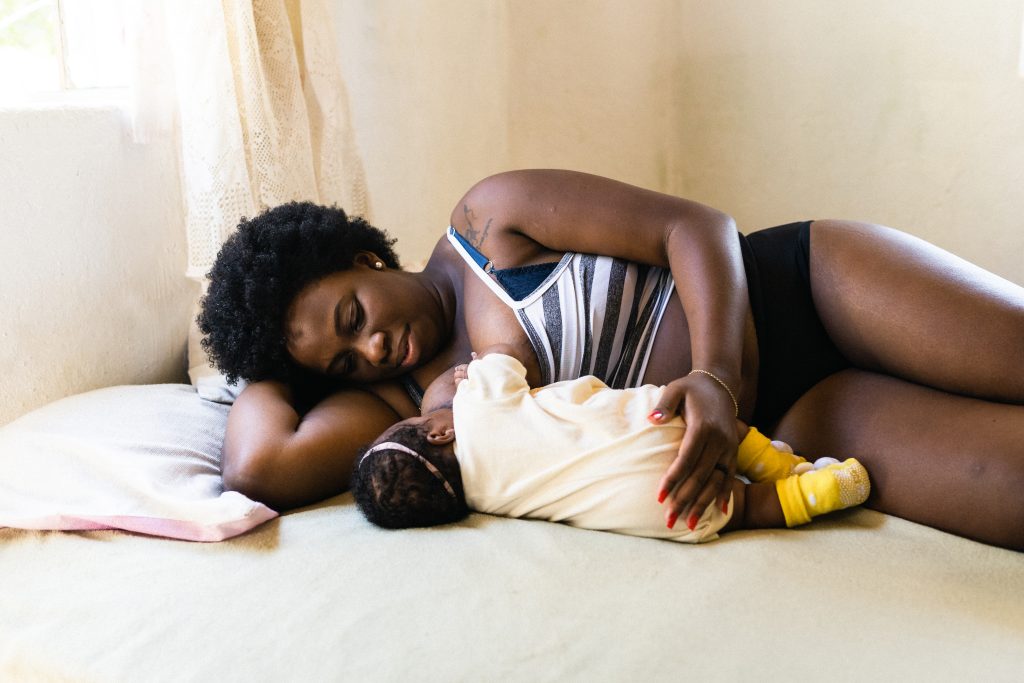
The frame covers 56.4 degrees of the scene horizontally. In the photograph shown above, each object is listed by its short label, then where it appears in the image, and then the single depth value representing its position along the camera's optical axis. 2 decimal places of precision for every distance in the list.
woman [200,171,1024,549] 1.44
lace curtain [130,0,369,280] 2.01
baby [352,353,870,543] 1.36
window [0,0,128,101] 2.11
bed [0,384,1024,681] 1.07
